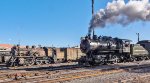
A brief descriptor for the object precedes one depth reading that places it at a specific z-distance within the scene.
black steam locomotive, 26.02
